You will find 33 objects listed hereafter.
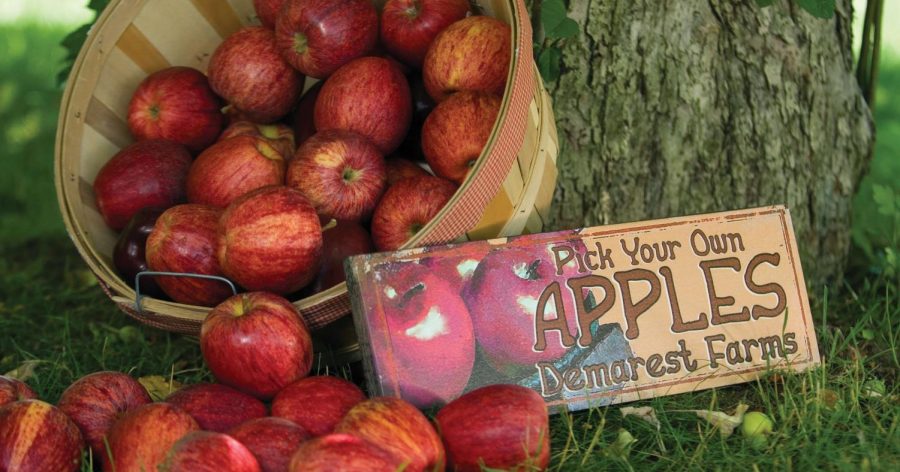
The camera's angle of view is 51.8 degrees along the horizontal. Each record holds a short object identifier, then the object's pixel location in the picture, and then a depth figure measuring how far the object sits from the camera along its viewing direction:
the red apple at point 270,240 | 2.01
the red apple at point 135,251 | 2.28
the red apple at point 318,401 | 1.77
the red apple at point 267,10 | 2.61
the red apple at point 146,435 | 1.64
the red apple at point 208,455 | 1.50
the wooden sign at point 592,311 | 1.97
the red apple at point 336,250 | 2.14
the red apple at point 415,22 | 2.44
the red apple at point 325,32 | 2.42
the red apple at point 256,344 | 1.89
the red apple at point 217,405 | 1.80
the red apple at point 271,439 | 1.62
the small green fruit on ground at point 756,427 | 1.87
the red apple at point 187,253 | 2.14
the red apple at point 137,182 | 2.45
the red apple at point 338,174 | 2.23
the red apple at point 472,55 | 2.30
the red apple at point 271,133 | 2.57
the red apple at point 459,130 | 2.21
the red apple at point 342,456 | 1.47
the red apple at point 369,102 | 2.35
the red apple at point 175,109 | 2.59
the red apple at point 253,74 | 2.55
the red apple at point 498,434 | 1.67
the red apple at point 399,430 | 1.55
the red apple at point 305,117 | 2.52
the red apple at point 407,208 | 2.16
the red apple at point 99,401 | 1.81
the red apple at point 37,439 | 1.64
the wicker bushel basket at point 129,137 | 2.00
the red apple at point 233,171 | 2.31
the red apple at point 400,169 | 2.38
